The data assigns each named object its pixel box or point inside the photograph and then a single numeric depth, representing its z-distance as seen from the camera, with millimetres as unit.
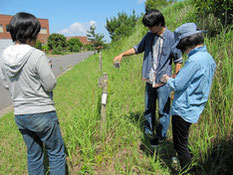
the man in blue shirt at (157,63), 1916
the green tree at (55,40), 45938
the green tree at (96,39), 26688
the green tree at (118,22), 18094
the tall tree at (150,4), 14344
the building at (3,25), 37750
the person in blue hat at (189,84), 1289
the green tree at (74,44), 54338
